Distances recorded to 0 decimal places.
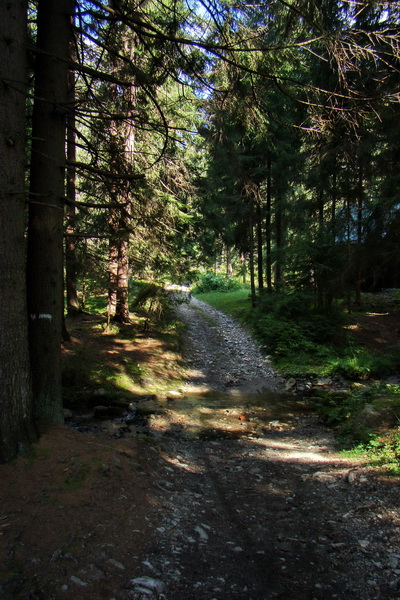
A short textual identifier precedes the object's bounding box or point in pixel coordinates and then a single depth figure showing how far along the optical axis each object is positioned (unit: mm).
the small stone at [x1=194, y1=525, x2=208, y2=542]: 3320
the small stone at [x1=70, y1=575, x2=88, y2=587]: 2432
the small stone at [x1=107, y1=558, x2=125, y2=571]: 2682
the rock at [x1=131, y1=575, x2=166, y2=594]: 2508
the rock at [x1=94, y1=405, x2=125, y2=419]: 7036
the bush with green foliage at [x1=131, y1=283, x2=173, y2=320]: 12719
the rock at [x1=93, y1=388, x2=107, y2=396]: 7995
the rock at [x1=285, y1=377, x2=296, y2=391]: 10133
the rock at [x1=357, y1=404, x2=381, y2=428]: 5750
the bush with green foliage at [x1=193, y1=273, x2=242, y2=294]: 34281
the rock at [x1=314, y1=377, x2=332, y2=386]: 10226
